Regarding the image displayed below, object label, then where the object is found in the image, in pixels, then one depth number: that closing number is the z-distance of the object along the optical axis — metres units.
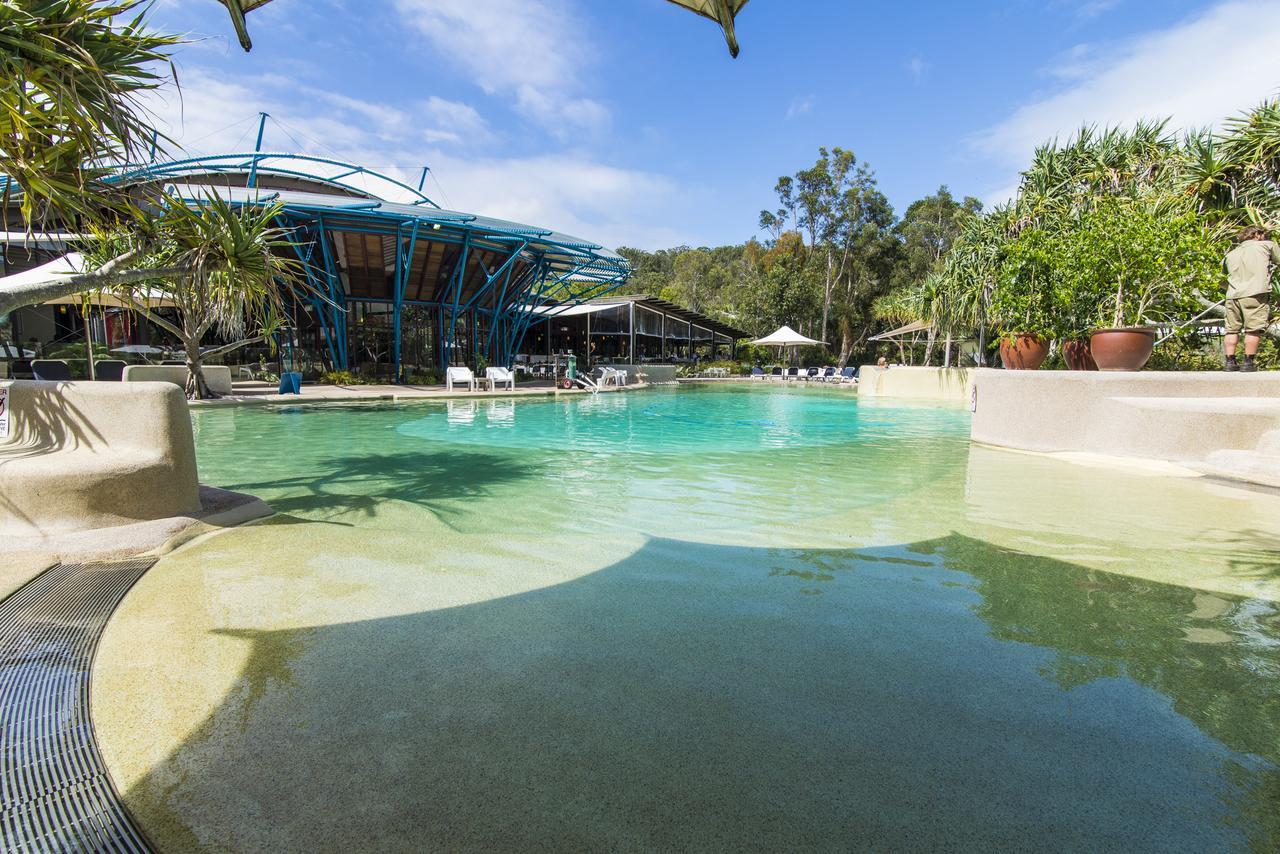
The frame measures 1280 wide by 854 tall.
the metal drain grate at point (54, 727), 1.68
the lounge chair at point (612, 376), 24.82
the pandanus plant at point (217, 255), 5.04
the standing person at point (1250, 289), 7.18
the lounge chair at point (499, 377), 21.22
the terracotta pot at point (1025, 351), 10.89
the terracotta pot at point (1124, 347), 7.99
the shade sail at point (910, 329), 26.43
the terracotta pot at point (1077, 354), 10.04
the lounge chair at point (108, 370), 14.80
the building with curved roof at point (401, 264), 20.44
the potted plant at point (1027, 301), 10.51
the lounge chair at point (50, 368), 12.96
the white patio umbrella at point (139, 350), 20.27
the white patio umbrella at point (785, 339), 34.78
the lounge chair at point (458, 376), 21.33
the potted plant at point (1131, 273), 8.20
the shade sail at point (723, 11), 3.14
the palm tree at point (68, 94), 3.52
